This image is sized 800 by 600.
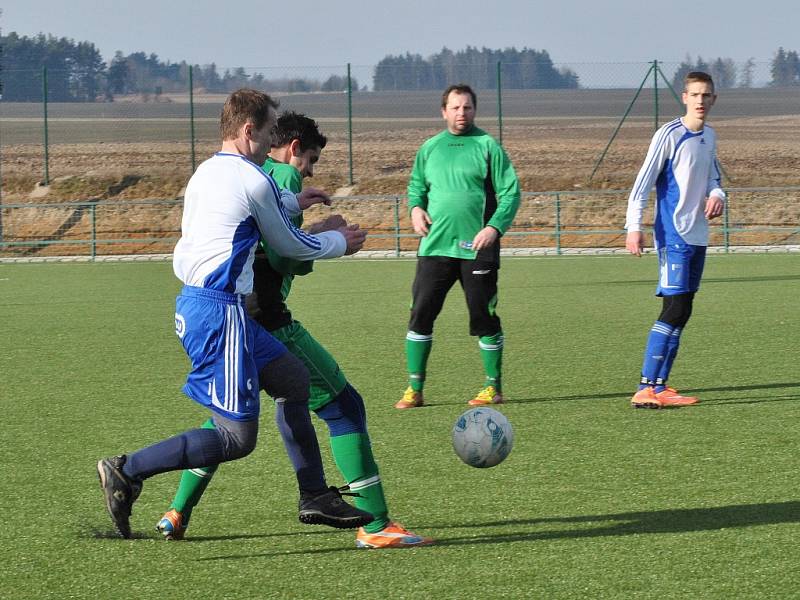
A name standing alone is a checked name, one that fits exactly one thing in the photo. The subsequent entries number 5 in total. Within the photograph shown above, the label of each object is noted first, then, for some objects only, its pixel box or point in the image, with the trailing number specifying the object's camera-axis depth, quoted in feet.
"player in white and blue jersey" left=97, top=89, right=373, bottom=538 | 28.45
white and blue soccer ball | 36.45
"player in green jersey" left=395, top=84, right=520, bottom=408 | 52.03
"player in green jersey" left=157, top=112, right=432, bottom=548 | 31.40
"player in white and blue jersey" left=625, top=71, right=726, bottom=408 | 50.65
